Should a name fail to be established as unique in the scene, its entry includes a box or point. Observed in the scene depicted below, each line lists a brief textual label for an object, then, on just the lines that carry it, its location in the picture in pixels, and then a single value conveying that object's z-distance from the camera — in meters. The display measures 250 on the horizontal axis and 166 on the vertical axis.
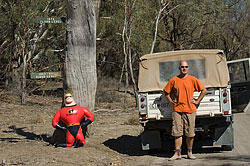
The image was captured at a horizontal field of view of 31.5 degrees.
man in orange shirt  8.95
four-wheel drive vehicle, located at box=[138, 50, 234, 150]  9.49
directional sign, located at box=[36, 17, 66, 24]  10.18
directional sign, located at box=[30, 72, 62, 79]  9.77
